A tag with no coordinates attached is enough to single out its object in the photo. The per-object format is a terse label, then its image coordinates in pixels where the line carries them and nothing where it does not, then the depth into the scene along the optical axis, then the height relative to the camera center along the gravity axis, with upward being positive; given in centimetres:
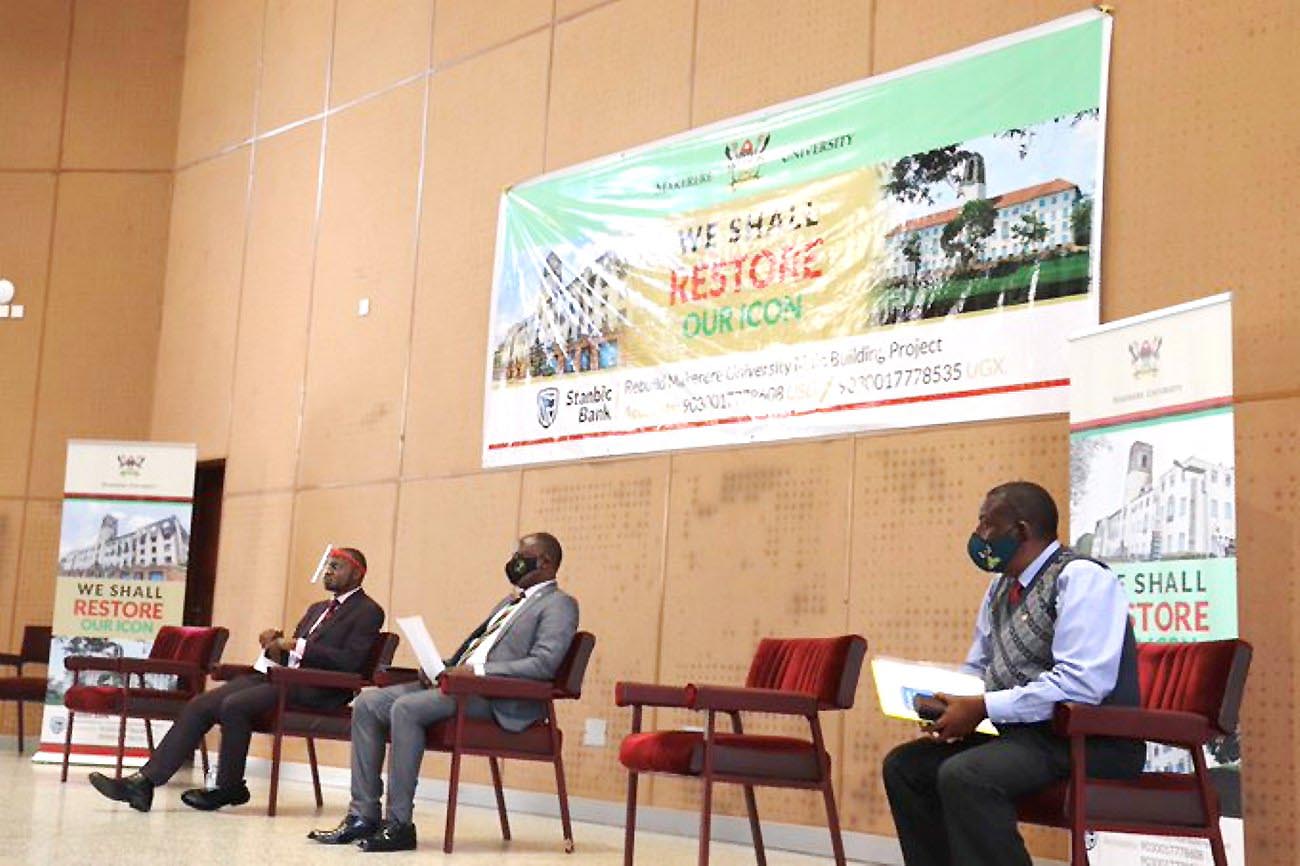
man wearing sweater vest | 350 -17
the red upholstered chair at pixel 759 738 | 454 -41
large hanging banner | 571 +136
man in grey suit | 566 -44
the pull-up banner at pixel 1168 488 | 446 +38
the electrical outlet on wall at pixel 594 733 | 737 -66
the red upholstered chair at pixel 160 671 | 759 -53
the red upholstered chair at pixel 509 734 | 561 -52
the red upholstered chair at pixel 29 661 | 1048 -73
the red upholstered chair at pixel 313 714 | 648 -58
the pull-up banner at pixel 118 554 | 942 +4
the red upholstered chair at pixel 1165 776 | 346 -31
